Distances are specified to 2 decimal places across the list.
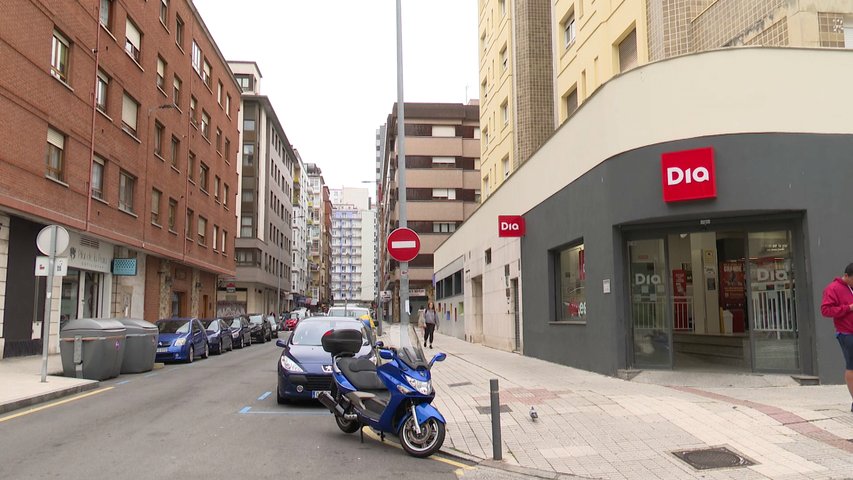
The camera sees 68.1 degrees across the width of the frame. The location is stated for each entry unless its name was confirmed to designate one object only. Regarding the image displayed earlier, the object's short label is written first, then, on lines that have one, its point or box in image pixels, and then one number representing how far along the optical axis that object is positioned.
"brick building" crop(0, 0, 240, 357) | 16.81
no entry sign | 10.39
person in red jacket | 7.32
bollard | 6.45
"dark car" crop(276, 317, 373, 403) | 9.63
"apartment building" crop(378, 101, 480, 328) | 58.50
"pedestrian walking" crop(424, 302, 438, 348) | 22.70
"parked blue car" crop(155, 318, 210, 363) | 17.83
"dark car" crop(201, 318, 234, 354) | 21.77
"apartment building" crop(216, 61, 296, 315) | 55.44
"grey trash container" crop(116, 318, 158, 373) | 14.89
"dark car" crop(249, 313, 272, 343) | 31.20
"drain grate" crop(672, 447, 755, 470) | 6.08
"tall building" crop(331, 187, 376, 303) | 160.12
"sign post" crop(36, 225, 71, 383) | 12.08
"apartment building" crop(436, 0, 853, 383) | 10.38
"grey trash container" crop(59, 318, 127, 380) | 12.89
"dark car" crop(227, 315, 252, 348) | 26.02
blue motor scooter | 6.50
